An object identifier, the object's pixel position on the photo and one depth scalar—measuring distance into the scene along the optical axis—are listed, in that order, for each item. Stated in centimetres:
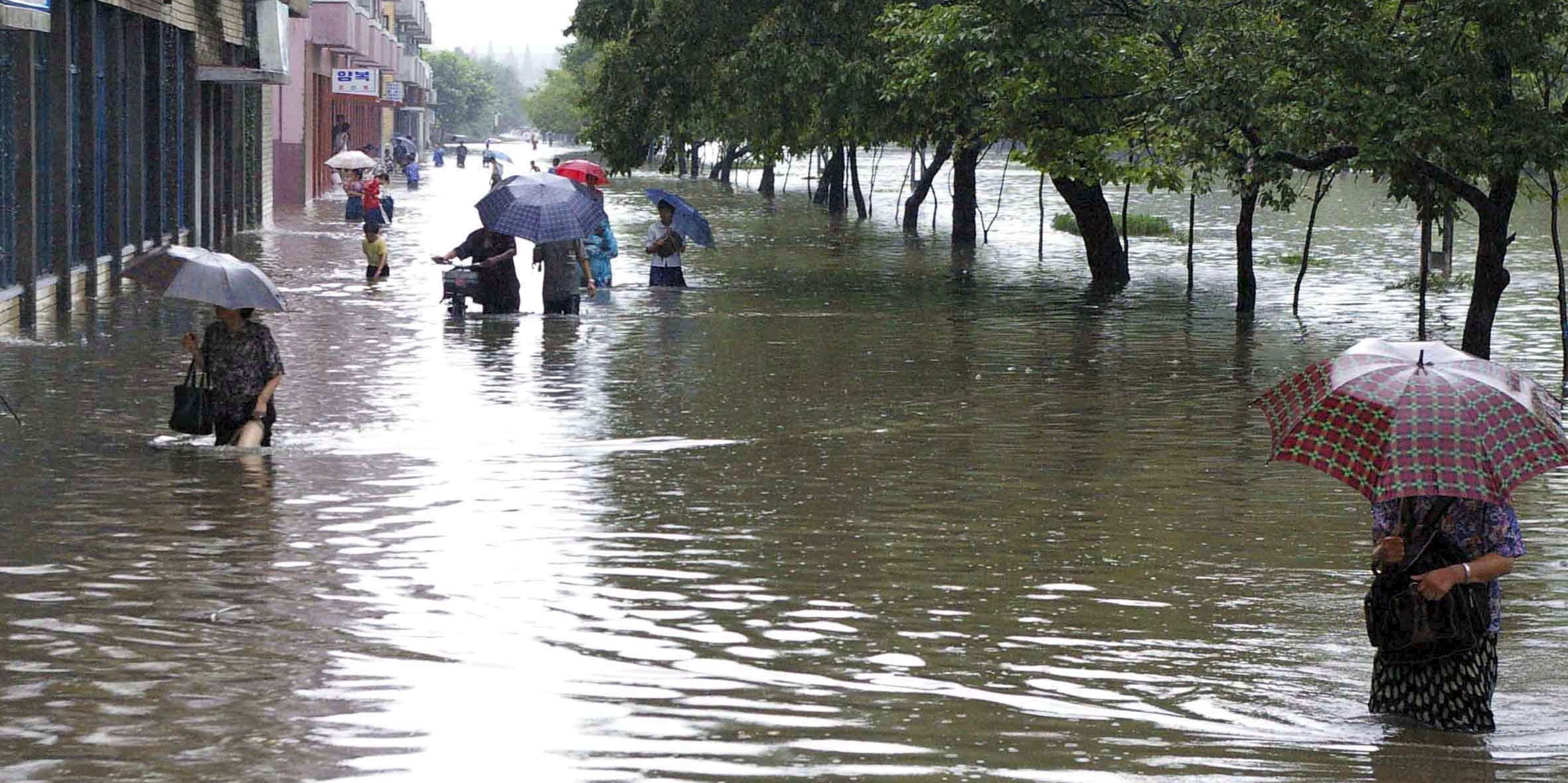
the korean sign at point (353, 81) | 6181
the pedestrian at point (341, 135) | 5863
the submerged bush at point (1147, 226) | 4662
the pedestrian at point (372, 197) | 3641
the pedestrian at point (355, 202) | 4534
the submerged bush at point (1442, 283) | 3102
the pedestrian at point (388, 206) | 4309
